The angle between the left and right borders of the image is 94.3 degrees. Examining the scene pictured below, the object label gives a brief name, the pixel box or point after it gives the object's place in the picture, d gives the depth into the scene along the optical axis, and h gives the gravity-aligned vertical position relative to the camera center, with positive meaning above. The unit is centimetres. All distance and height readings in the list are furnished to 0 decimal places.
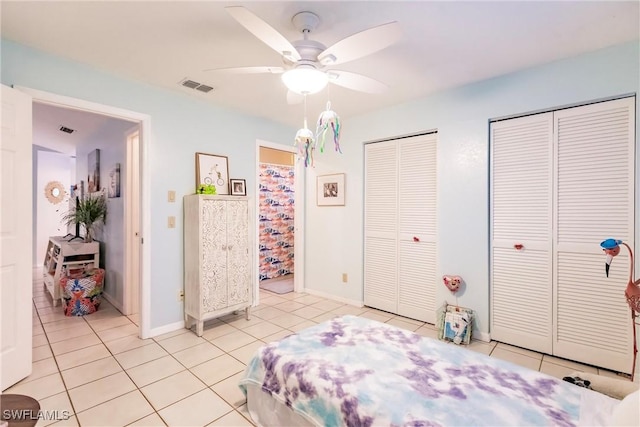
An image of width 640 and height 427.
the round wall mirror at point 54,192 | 646 +43
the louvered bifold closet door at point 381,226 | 358 -18
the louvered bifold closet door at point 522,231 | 259 -18
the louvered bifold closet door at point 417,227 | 327 -17
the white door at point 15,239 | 203 -20
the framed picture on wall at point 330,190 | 403 +30
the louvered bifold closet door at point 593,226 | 227 -12
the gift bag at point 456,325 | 280 -109
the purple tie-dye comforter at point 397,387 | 120 -81
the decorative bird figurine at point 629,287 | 168 -43
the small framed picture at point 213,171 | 330 +46
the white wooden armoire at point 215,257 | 302 -49
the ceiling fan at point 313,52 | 141 +86
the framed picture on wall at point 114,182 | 382 +39
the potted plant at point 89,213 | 409 -2
